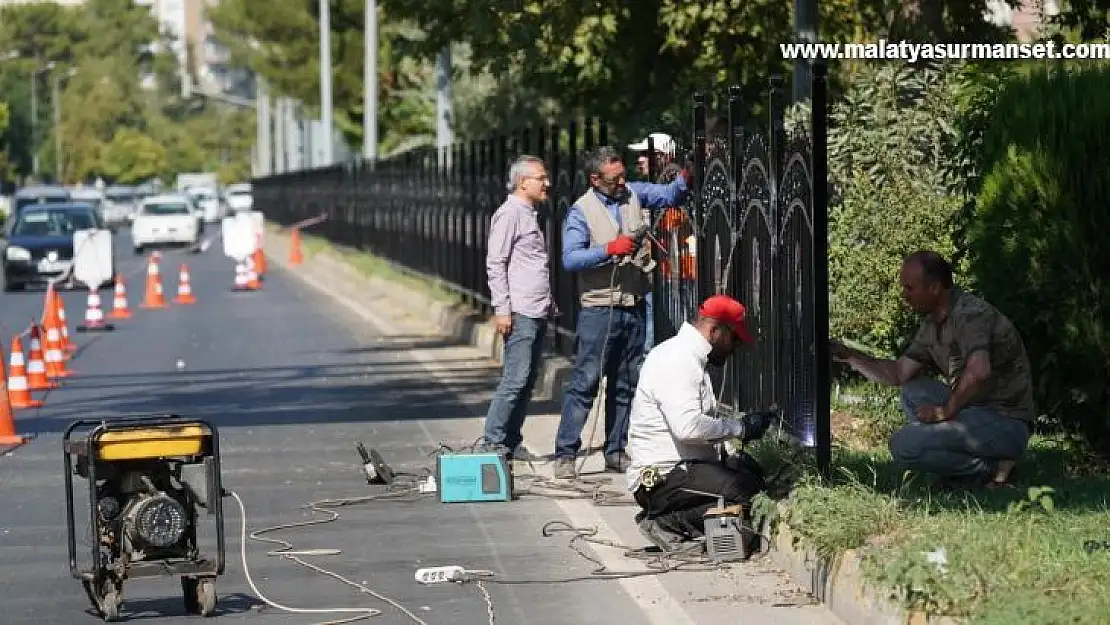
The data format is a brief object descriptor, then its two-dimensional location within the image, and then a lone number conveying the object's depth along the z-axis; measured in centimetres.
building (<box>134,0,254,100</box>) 9519
